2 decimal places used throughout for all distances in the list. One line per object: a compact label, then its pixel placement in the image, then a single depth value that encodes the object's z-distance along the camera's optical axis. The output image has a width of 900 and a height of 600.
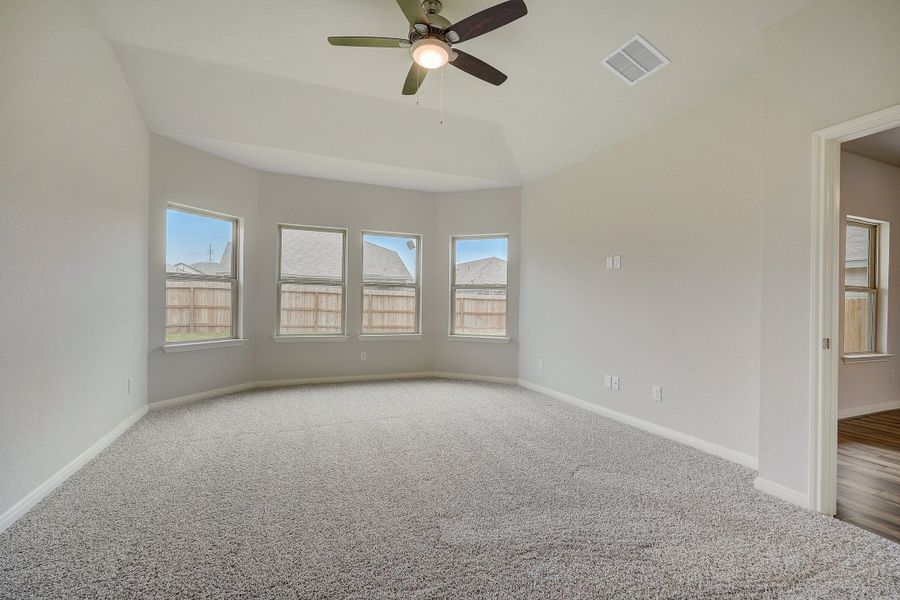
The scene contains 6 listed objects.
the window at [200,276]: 4.21
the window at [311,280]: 5.24
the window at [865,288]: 4.36
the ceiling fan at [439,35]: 2.21
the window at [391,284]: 5.64
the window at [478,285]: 5.61
